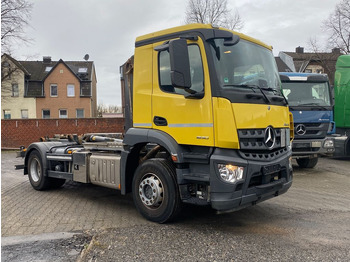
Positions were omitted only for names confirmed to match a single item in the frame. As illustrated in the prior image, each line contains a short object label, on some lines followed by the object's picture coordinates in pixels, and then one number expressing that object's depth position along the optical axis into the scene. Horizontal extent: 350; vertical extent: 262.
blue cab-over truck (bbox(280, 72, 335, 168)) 9.43
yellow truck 4.20
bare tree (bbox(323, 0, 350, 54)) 27.48
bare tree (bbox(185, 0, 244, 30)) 23.89
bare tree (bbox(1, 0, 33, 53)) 25.97
